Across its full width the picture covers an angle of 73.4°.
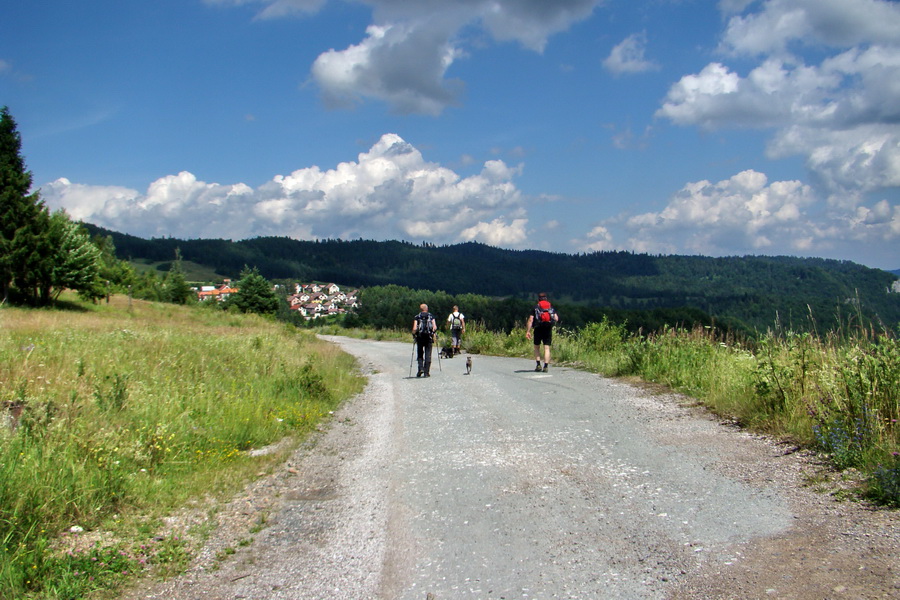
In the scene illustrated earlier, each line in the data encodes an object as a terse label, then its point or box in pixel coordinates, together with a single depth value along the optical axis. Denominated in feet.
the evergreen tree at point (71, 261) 139.13
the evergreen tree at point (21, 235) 133.59
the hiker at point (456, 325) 74.95
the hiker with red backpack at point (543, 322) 53.62
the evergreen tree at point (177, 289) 269.44
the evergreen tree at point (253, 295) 227.28
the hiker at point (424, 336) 54.90
